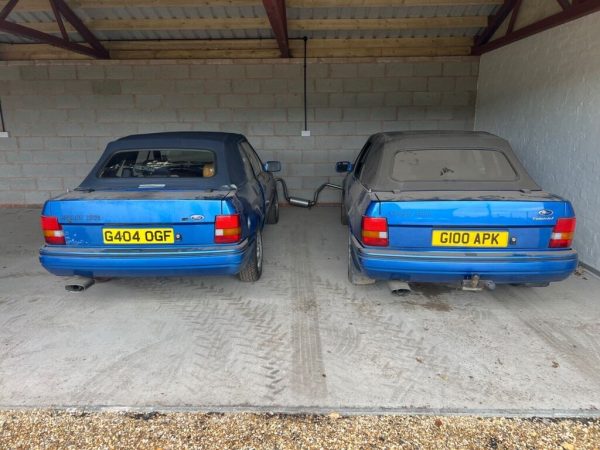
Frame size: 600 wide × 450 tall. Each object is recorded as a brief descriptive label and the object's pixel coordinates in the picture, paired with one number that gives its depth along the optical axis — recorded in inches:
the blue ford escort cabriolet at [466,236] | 112.1
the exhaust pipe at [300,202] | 285.0
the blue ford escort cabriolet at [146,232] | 118.0
